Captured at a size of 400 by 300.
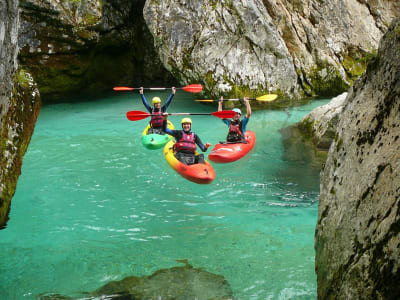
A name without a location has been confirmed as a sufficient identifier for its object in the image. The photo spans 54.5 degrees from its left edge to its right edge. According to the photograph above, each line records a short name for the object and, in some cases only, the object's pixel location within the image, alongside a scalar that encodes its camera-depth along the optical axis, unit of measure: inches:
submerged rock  166.9
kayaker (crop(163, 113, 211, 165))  293.6
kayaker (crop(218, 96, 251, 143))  335.0
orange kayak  269.4
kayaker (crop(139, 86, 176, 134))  373.4
